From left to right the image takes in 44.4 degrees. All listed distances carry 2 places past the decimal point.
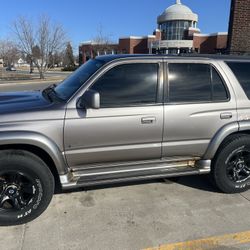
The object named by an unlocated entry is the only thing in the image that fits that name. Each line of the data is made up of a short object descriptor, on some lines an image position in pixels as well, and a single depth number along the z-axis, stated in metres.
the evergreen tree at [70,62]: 72.62
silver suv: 3.37
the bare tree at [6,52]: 56.10
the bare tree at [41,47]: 30.50
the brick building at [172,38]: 54.50
